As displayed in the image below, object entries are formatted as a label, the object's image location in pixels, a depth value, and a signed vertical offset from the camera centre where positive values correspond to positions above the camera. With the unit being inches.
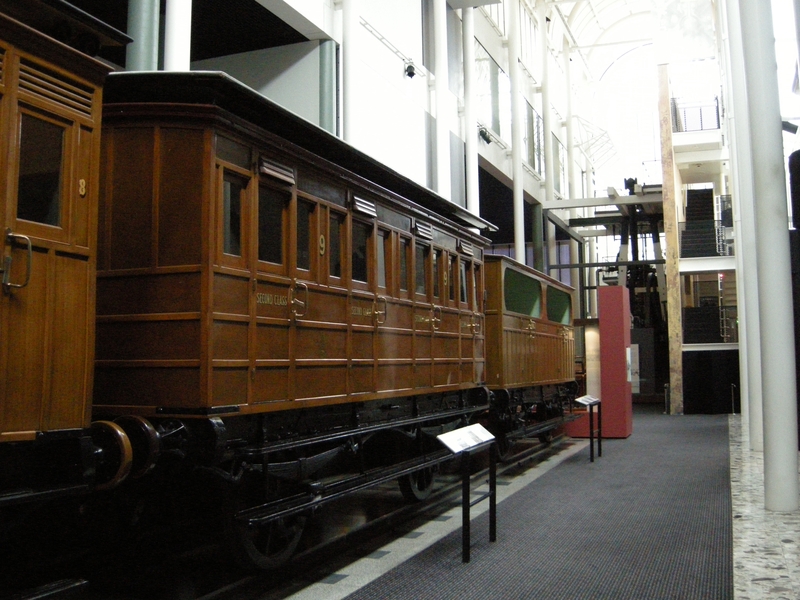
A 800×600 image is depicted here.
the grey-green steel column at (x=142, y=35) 305.4 +135.8
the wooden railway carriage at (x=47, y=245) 153.2 +26.2
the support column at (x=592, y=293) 1366.9 +135.6
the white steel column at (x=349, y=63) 450.6 +178.9
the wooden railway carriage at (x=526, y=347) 467.8 +14.5
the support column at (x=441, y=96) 607.5 +216.0
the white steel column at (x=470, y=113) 671.8 +226.7
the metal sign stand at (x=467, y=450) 249.3 -27.4
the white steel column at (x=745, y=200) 369.1 +81.0
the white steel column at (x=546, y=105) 1040.8 +355.1
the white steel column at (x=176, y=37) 323.3 +140.0
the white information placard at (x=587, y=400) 492.8 -21.1
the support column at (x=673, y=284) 902.4 +97.1
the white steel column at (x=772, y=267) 277.3 +35.7
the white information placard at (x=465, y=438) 248.6 -23.6
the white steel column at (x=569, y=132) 1218.8 +373.4
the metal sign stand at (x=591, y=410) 483.2 -27.7
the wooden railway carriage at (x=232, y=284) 205.8 +25.0
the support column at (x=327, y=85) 454.9 +167.4
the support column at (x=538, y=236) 985.4 +169.2
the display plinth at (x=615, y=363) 625.3 +3.7
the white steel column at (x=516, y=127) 828.6 +267.5
